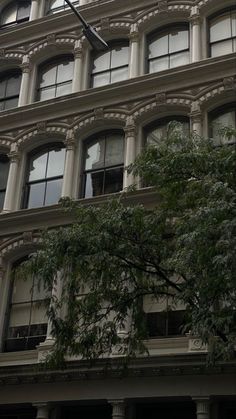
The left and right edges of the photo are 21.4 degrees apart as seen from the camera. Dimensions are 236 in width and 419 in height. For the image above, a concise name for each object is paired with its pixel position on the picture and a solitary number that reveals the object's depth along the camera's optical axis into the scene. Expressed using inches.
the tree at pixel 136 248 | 450.3
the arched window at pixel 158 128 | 763.4
